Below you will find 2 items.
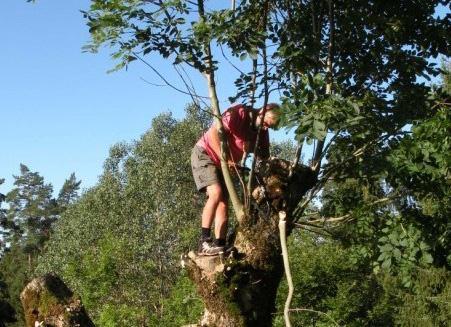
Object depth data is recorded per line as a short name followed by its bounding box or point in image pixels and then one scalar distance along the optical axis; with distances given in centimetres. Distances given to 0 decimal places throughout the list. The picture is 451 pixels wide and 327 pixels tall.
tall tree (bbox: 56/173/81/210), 6518
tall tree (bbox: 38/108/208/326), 1988
